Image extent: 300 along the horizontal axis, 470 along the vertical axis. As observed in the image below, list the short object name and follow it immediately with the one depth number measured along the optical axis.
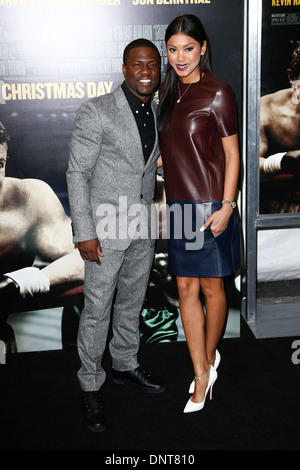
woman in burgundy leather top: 2.04
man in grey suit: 2.04
